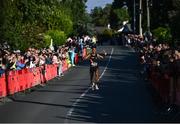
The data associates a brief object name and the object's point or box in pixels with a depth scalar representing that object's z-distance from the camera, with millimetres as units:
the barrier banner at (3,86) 19100
